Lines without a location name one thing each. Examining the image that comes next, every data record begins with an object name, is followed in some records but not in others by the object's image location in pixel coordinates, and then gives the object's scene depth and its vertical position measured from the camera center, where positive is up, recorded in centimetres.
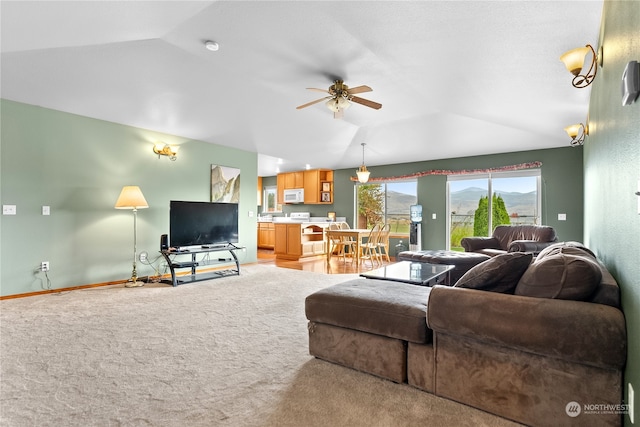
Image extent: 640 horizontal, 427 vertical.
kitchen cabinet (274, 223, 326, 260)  768 -64
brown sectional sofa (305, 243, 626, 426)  138 -64
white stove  951 +1
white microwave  946 +64
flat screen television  497 -13
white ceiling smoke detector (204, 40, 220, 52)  334 +187
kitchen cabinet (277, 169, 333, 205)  913 +94
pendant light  637 +86
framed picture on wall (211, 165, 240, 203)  619 +66
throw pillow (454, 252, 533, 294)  175 -33
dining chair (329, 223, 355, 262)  798 -81
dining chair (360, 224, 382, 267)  678 -61
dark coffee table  292 -59
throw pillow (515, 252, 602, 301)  149 -31
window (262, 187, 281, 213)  1085 +58
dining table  660 -39
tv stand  480 -81
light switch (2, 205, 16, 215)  384 +8
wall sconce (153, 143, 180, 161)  525 +114
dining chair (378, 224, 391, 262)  694 -50
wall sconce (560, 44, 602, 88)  228 +119
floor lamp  448 +23
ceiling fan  384 +151
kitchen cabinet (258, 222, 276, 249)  949 -57
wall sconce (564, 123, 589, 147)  412 +117
